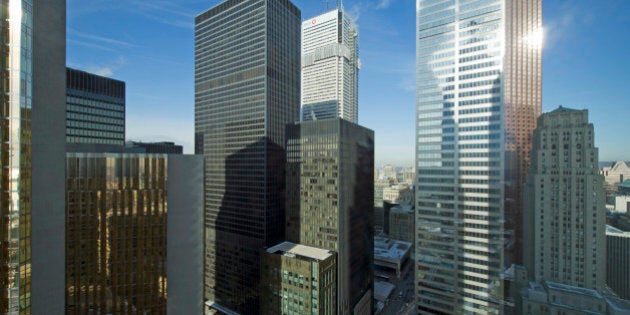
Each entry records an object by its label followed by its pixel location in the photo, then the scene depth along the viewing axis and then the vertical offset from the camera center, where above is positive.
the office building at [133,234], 41.56 -12.75
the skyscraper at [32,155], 22.39 +0.07
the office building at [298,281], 74.00 -36.28
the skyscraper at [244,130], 113.56 +12.21
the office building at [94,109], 86.94 +16.38
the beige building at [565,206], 85.31 -15.84
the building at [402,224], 187.99 -47.47
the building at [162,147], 136.69 +5.22
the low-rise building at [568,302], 70.75 -39.93
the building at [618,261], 95.25 -37.85
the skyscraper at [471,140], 71.94 +5.45
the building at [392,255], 152.62 -57.52
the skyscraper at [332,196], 86.88 -13.54
